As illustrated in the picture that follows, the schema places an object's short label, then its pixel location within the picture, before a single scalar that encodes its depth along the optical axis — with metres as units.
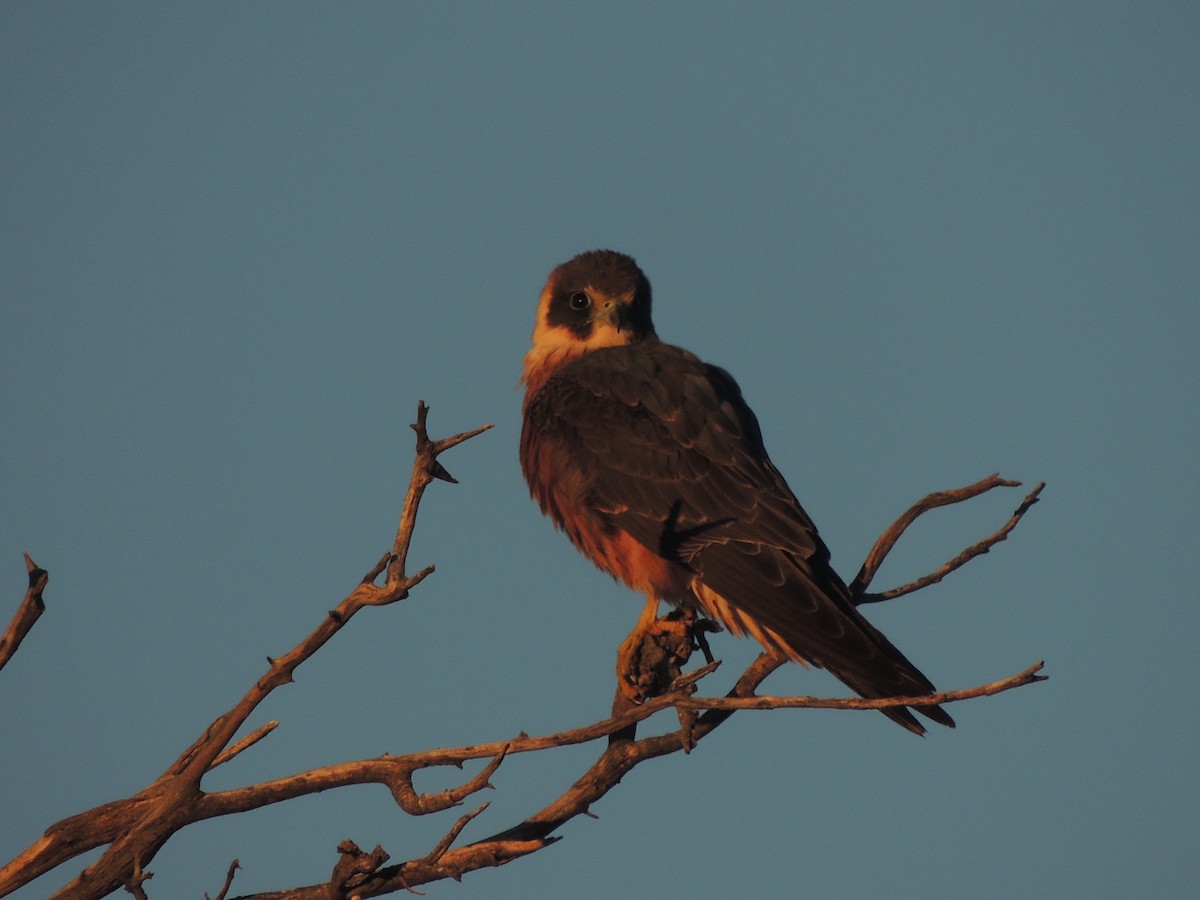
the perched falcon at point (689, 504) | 10.04
